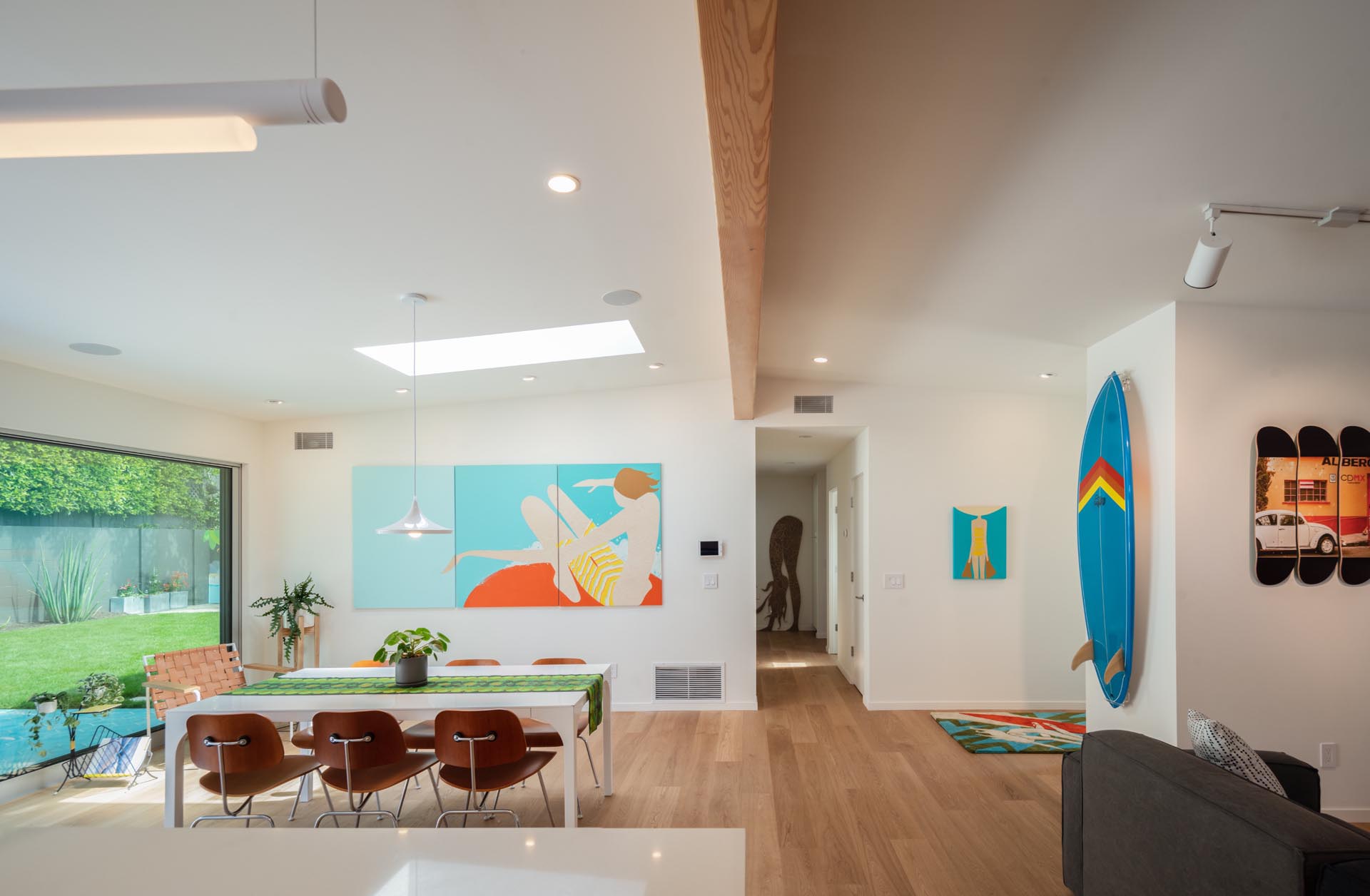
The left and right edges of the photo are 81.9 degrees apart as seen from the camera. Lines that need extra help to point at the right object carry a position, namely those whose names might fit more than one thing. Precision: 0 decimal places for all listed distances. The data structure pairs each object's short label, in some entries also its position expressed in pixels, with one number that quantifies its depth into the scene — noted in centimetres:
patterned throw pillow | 257
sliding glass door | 465
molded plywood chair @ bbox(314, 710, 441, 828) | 356
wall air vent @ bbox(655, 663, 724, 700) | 659
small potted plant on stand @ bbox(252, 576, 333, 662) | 637
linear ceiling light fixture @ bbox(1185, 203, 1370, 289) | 282
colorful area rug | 533
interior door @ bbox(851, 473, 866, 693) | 691
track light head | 285
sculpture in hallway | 1150
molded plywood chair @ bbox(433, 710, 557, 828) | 351
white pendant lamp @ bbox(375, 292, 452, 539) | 420
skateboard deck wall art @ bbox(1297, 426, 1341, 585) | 383
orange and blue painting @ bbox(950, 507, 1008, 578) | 650
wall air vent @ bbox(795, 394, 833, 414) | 673
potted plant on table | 427
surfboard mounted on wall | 413
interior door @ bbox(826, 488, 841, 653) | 920
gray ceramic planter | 427
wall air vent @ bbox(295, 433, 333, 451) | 684
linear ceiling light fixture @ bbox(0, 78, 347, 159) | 90
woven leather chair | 481
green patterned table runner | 415
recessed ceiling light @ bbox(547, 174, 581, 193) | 284
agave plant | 480
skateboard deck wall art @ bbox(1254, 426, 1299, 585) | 380
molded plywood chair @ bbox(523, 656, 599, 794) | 439
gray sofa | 192
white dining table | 365
